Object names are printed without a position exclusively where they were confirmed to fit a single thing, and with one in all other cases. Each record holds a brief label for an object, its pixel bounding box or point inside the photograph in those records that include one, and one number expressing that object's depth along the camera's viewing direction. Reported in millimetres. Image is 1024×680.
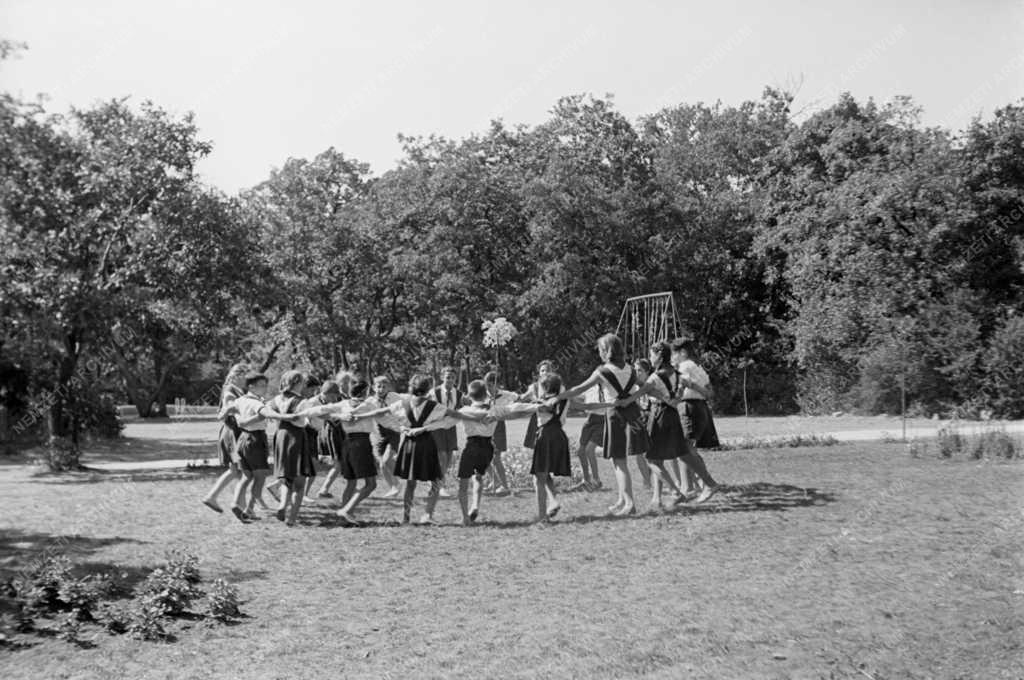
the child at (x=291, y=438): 11641
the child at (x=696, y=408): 12266
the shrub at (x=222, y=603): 7430
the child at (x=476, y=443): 11562
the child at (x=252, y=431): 11758
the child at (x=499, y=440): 14086
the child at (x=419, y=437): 11484
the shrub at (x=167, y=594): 7363
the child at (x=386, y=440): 12734
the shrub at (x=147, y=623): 6973
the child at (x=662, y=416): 11812
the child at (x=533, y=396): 12979
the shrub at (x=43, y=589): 7543
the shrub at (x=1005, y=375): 26984
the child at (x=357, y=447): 12062
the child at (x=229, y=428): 12219
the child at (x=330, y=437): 13391
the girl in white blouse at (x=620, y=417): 11625
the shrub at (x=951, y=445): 17578
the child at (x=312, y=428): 11922
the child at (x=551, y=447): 11609
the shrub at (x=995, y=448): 17219
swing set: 34872
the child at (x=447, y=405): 13859
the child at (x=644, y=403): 12211
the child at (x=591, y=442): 14414
